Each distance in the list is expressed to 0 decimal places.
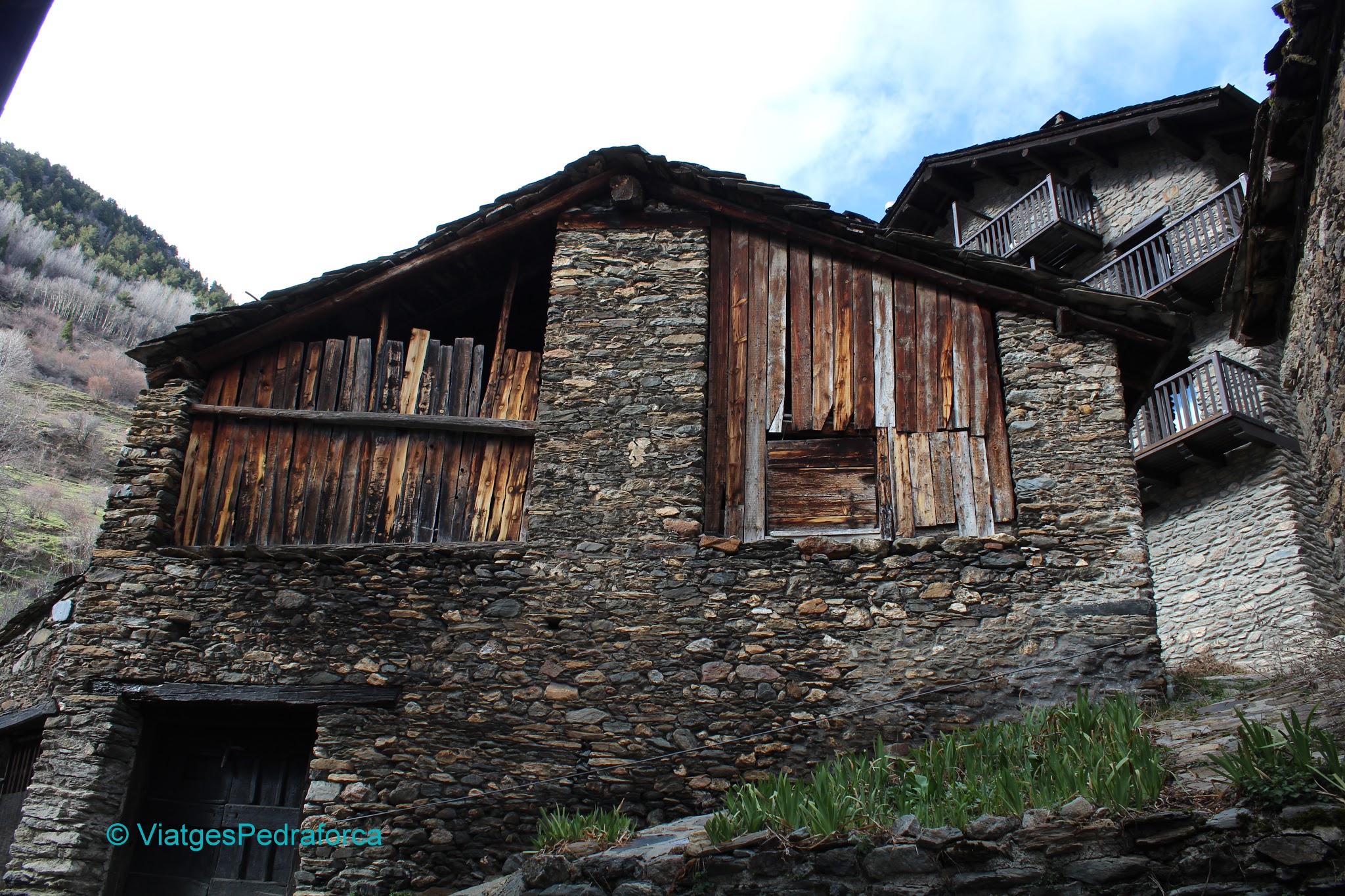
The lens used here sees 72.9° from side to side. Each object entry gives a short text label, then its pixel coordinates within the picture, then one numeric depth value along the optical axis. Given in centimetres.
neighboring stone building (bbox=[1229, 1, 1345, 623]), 457
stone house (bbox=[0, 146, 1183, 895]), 677
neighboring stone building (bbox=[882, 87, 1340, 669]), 1317
